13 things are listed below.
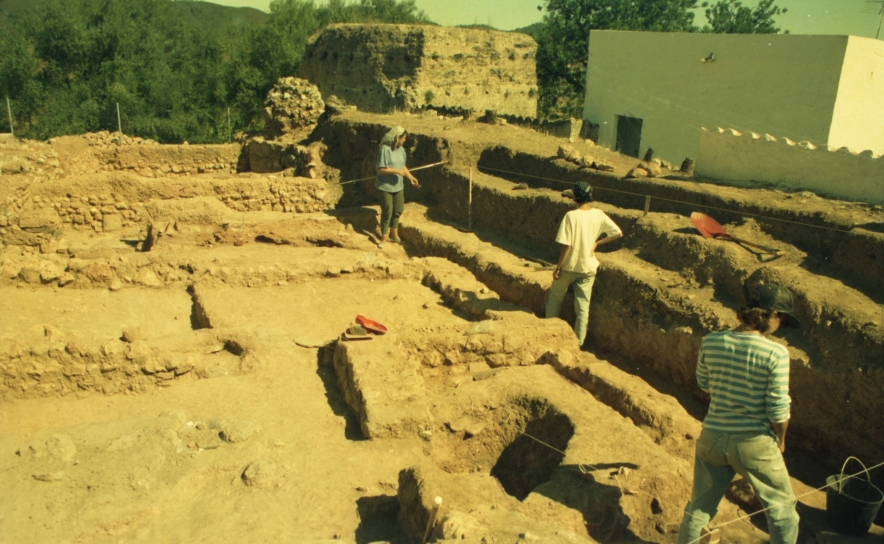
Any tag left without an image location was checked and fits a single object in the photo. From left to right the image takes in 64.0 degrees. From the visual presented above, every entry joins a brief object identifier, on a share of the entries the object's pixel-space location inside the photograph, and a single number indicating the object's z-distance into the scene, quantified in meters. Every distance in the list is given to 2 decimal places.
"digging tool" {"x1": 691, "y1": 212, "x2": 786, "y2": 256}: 6.79
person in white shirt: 6.43
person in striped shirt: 3.40
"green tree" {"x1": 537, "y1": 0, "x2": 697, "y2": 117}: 23.78
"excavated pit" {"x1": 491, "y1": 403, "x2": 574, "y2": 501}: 4.97
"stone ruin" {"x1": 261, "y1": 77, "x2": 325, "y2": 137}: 15.48
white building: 12.27
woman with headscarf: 9.56
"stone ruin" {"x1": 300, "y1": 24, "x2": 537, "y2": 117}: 20.58
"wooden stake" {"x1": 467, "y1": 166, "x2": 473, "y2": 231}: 10.10
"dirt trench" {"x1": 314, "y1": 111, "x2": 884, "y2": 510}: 5.15
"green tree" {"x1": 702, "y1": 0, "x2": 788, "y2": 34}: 25.97
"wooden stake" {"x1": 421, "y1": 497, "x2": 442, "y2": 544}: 3.68
